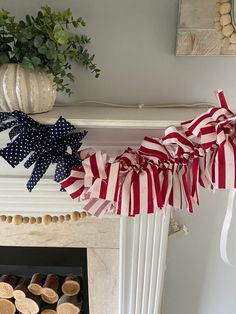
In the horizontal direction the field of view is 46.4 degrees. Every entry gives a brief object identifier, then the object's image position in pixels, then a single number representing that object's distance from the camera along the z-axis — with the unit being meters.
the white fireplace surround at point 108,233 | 0.82
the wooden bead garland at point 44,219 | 0.88
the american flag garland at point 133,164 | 0.65
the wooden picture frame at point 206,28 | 0.81
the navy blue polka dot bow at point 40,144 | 0.66
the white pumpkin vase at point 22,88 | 0.67
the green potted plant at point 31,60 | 0.66
